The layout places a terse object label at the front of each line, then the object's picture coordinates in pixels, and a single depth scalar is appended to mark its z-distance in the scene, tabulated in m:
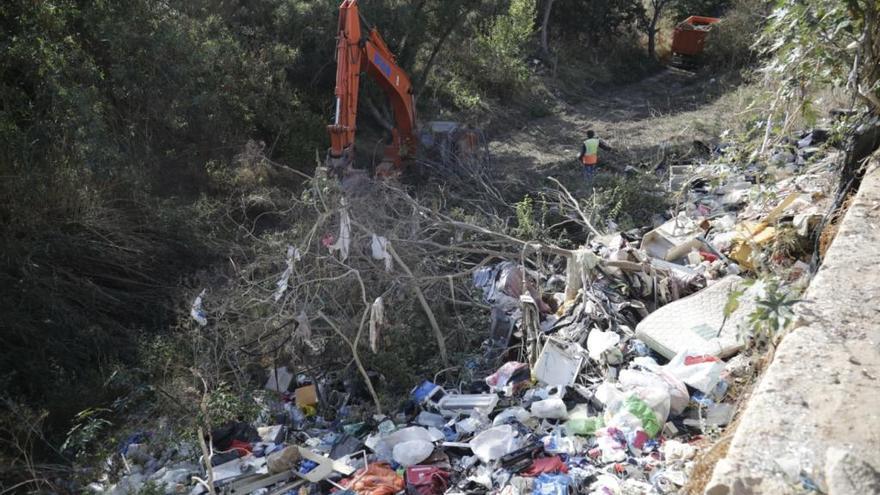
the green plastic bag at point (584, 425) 4.16
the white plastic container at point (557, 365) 4.71
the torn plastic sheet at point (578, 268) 5.58
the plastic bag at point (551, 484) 3.63
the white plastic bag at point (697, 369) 4.20
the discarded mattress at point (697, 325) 4.54
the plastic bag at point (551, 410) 4.33
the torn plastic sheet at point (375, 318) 4.68
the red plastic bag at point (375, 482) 3.95
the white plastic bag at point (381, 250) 5.29
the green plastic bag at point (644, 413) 3.94
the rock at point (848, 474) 2.32
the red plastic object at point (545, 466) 3.85
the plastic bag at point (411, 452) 4.15
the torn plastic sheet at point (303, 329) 4.93
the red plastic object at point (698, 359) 4.36
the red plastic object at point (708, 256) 6.02
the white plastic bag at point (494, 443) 4.05
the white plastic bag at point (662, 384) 4.12
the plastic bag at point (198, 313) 5.02
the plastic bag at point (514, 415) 4.38
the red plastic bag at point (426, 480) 3.92
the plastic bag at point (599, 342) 4.84
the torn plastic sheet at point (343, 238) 5.23
